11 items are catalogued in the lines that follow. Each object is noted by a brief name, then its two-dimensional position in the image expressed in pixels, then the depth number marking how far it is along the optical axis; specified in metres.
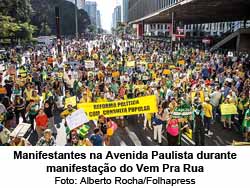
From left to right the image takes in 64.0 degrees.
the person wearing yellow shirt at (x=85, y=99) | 5.77
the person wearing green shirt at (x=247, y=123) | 5.18
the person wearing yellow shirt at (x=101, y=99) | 5.96
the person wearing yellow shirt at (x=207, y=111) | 5.50
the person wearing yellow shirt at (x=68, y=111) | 4.95
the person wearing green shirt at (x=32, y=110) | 5.67
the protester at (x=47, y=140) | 3.75
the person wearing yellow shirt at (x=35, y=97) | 5.86
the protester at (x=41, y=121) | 5.00
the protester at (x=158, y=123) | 5.25
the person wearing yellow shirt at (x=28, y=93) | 6.33
